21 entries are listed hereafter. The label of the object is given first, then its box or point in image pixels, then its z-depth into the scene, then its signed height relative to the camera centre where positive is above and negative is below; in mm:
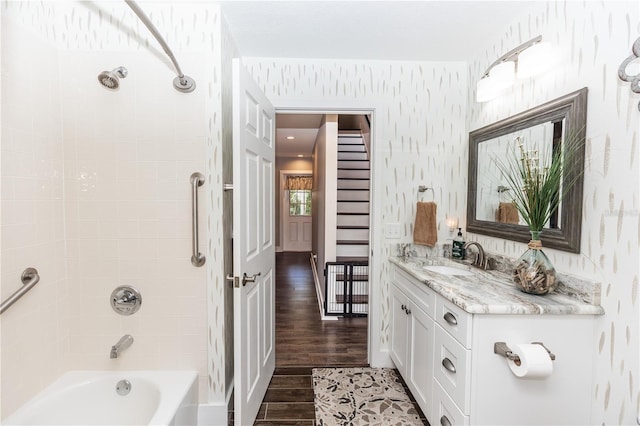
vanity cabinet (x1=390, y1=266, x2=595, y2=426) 1164 -727
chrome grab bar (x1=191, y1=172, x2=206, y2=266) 1539 -99
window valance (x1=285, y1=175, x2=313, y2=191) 7293 +522
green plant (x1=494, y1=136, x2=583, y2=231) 1255 +120
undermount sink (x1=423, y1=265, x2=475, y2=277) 1867 -467
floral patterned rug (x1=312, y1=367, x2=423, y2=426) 1689 -1341
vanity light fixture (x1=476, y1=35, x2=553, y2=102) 1440 +795
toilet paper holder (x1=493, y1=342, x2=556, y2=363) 1092 -608
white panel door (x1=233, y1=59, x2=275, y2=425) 1400 -254
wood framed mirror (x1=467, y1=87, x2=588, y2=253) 1268 +239
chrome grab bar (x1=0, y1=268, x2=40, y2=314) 1176 -406
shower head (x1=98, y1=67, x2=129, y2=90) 1425 +653
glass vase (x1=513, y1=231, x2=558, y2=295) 1270 -318
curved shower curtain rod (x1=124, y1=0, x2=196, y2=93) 1200 +695
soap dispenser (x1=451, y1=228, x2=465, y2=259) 2113 -341
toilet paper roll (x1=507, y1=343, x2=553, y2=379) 1039 -606
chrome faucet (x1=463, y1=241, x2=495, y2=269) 1838 -385
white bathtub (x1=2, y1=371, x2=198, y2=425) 1367 -1048
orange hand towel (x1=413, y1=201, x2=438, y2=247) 2141 -169
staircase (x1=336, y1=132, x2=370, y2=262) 3604 +59
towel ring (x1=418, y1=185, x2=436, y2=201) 2198 +115
